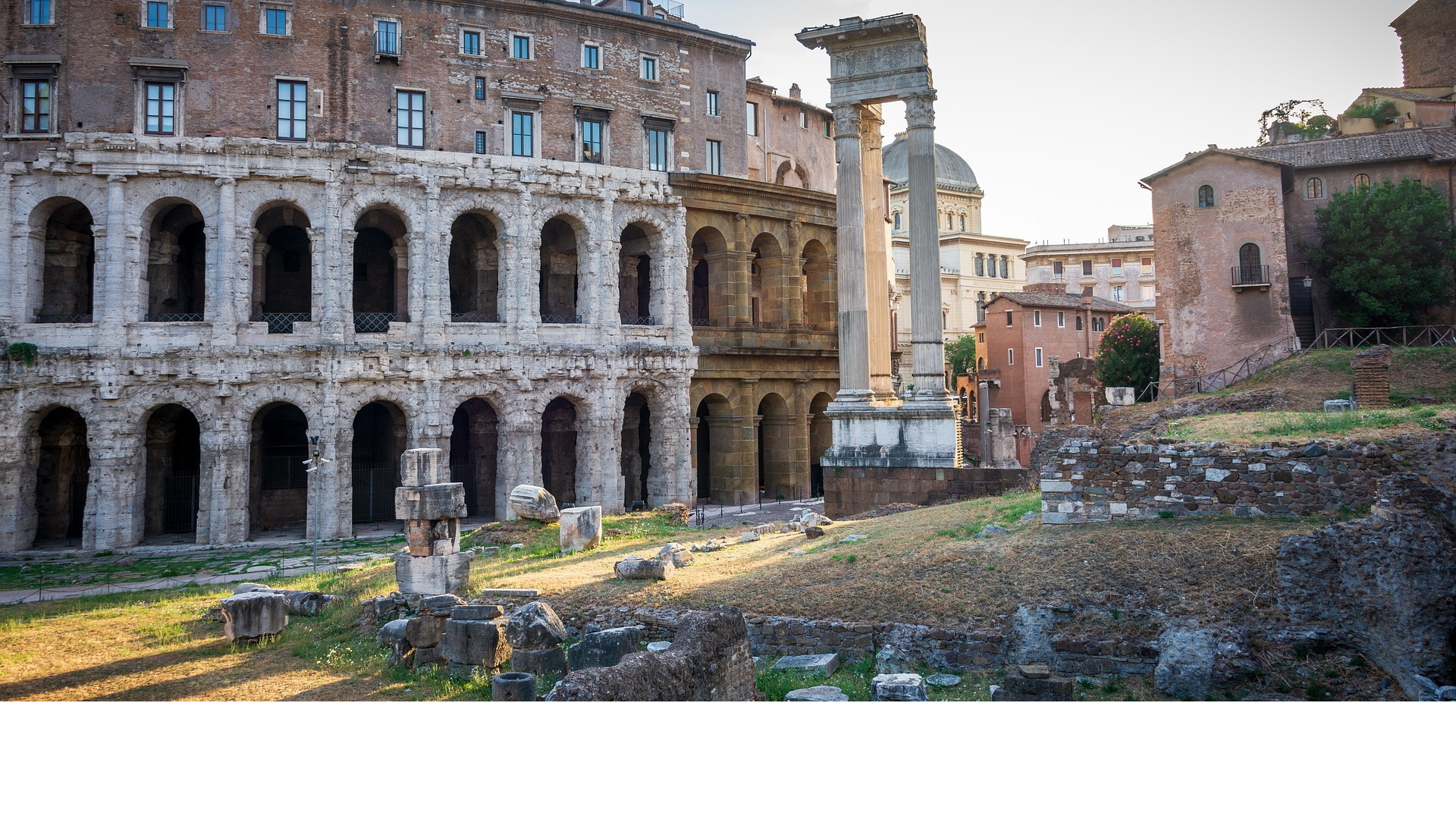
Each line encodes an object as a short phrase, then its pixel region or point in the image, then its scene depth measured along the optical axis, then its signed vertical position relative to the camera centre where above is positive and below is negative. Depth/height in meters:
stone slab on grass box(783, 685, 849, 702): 8.99 -2.45
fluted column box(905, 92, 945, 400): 21.78 +4.91
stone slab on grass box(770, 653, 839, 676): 10.09 -2.40
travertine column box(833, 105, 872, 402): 22.55 +4.92
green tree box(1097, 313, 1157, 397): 37.34 +3.88
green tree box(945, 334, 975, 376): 60.06 +6.27
